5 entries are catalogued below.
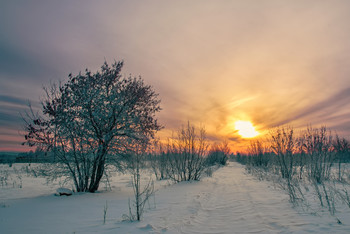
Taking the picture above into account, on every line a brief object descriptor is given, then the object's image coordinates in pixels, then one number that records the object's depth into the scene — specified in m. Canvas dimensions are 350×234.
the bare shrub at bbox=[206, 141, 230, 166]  32.86
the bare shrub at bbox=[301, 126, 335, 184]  10.38
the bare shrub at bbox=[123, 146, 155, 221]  4.76
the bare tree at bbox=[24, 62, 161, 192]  8.68
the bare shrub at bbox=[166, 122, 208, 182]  12.66
